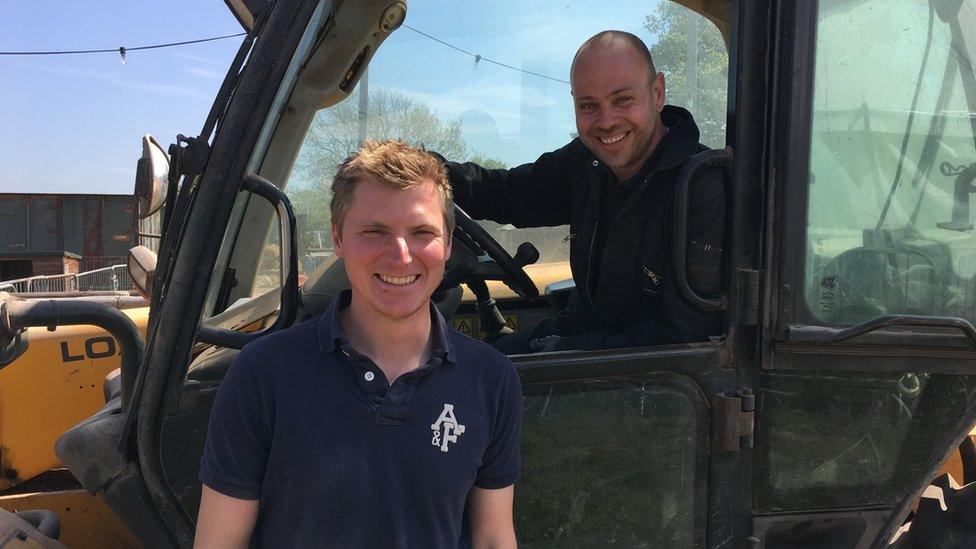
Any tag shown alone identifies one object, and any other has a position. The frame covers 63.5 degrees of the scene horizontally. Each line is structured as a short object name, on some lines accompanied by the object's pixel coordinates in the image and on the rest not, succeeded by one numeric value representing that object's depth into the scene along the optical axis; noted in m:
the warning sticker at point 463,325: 2.80
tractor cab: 1.60
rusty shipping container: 18.20
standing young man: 1.27
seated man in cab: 1.69
